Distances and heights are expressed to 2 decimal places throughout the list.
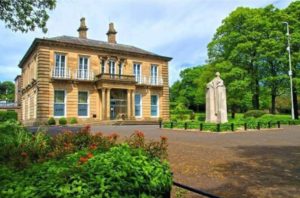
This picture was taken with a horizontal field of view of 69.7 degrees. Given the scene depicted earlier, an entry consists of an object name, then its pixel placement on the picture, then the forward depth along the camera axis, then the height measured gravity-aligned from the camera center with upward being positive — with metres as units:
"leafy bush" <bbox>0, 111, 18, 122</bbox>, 22.97 +0.01
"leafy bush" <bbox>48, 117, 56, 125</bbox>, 23.06 -0.67
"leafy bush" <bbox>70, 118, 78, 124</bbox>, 24.32 -0.71
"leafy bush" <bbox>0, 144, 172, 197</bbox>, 2.08 -0.68
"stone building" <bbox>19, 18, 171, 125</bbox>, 24.28 +4.02
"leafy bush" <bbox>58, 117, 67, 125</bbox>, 23.62 -0.69
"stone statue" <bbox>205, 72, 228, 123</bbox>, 17.50 +1.01
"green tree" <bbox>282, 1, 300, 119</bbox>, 26.00 +9.57
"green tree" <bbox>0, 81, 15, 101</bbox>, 79.40 +10.16
